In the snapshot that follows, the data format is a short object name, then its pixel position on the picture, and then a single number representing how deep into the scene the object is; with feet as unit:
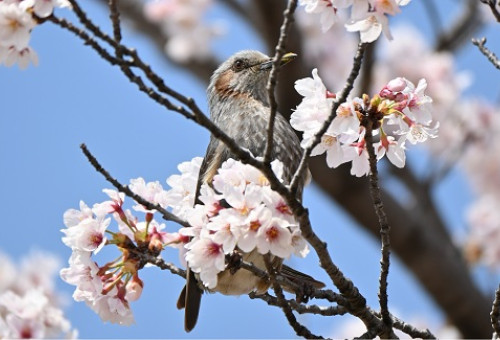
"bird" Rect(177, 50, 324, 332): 18.48
